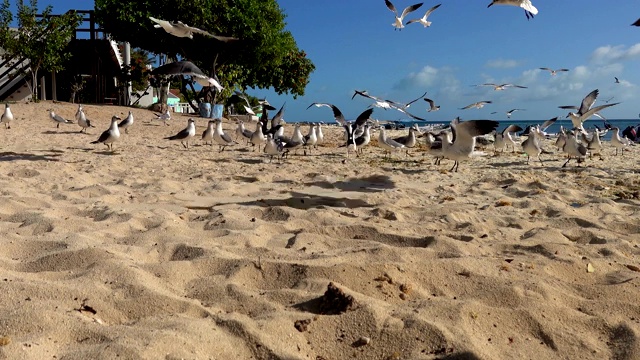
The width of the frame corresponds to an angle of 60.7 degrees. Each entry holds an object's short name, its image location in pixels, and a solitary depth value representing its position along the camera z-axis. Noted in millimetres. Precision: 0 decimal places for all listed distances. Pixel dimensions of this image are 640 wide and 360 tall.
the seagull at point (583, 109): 12934
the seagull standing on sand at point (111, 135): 10883
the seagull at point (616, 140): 15494
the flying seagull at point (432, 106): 15609
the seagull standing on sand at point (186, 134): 12281
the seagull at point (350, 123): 11625
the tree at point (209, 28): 22719
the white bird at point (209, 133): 12359
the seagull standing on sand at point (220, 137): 12305
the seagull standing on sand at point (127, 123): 14695
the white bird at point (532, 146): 11086
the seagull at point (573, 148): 10740
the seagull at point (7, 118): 14234
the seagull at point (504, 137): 13484
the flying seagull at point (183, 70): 8880
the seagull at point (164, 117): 17300
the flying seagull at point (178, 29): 9750
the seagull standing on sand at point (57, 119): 14352
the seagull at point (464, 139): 7859
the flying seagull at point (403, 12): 11852
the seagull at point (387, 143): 11758
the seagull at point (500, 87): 15433
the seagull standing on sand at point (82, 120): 14180
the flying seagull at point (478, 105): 16445
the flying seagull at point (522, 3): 9360
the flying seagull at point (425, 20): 12754
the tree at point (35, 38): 21125
